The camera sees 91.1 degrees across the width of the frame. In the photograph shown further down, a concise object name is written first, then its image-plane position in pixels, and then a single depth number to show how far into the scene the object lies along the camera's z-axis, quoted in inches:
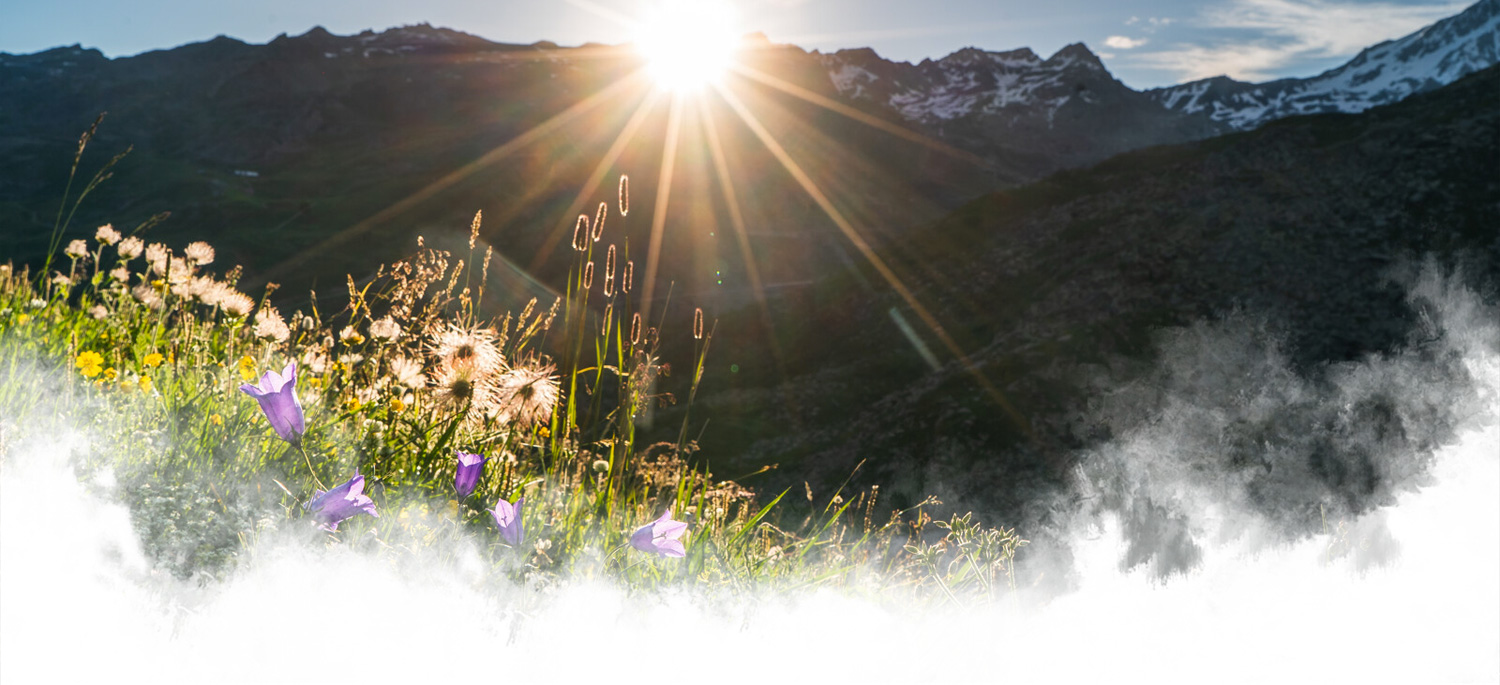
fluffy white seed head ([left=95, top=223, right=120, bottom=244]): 163.5
